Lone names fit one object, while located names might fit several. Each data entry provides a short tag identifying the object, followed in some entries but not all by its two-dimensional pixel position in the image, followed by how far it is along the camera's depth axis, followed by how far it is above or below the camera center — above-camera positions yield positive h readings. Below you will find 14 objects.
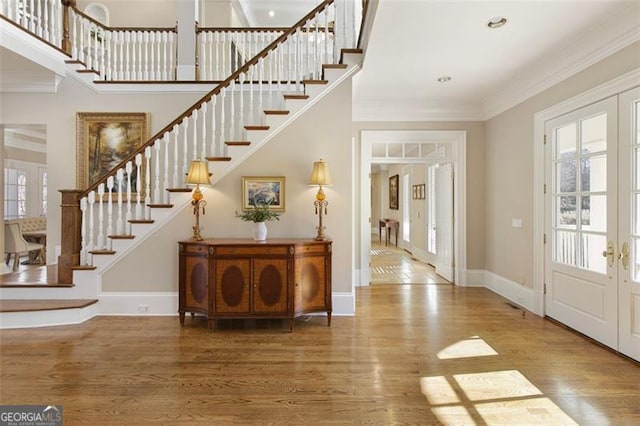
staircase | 3.89 +0.70
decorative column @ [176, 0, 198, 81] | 5.17 +2.73
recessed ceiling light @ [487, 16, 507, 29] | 2.88 +1.69
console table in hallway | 10.39 -0.41
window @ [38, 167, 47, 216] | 8.25 +0.62
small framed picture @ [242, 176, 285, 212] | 4.02 +0.29
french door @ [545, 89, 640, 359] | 2.83 -0.08
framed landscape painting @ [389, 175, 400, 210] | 10.98 +0.74
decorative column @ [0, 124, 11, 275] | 5.09 +0.46
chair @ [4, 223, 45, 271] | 5.77 -0.51
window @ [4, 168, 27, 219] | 7.46 +0.45
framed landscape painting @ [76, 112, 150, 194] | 4.97 +1.10
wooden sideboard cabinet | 3.46 -0.69
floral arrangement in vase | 3.67 -0.06
